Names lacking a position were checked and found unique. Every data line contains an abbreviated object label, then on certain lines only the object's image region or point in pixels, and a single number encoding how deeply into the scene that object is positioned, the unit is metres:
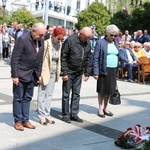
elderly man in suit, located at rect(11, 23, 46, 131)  6.07
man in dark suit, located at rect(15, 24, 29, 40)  17.42
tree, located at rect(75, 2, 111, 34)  43.25
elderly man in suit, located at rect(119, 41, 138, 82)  14.33
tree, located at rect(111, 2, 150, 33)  29.14
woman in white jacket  6.68
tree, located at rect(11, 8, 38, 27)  46.12
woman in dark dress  7.46
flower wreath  5.73
